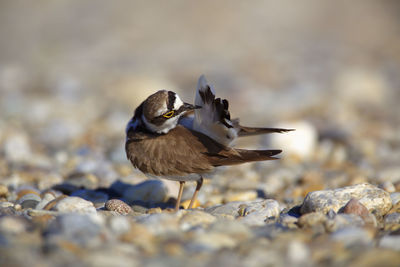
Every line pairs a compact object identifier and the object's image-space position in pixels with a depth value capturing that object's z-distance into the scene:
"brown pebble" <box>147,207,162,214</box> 8.29
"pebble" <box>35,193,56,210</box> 8.17
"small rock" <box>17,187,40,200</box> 9.63
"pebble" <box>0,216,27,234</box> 5.91
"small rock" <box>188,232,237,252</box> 5.65
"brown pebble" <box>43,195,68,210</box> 7.61
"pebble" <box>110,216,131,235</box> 6.04
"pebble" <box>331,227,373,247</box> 5.87
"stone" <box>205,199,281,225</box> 7.38
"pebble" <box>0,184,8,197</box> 9.62
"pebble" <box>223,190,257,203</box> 10.30
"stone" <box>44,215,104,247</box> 5.56
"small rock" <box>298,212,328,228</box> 6.73
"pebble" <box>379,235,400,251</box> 5.82
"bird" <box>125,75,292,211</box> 8.62
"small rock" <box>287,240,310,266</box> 5.38
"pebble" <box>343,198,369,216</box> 7.25
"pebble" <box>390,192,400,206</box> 8.23
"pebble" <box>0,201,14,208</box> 8.16
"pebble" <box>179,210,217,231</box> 6.53
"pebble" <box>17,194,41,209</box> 8.52
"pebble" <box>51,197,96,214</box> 7.38
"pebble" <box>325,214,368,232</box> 6.53
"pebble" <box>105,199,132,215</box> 8.23
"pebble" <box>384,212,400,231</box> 6.83
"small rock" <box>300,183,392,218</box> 7.78
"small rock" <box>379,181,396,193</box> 9.65
